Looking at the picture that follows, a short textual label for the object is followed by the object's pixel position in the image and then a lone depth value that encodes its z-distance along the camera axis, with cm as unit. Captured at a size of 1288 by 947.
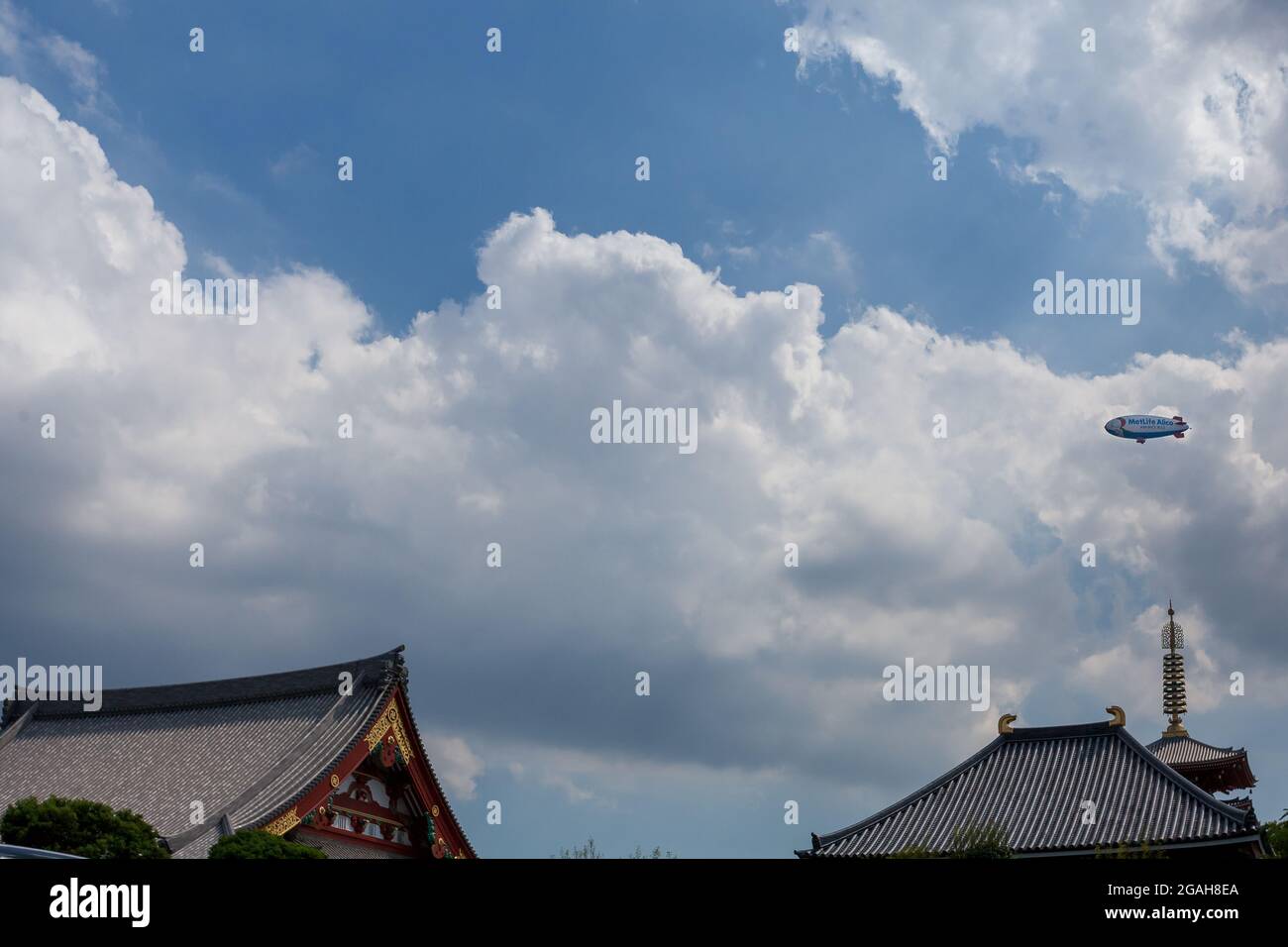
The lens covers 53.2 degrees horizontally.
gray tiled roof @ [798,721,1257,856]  3225
